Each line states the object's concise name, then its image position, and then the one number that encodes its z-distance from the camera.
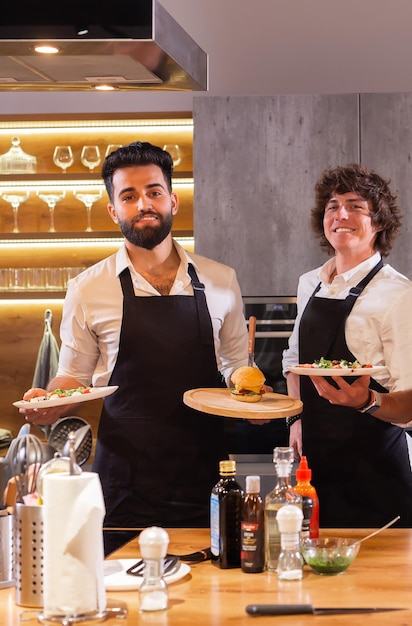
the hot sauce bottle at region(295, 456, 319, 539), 1.91
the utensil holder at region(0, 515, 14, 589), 1.75
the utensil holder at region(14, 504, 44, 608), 1.62
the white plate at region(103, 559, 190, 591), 1.71
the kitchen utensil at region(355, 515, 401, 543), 1.91
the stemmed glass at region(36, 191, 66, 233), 4.58
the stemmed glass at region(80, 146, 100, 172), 4.54
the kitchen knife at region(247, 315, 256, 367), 2.65
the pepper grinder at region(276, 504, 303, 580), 1.74
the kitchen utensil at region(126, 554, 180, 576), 1.77
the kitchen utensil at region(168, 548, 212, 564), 1.90
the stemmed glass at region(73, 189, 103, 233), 4.55
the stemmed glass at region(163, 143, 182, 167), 4.50
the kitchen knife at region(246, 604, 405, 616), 1.55
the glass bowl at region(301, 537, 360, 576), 1.78
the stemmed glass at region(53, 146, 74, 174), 4.59
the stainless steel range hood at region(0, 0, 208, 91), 1.69
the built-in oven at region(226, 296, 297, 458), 4.17
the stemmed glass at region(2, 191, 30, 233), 4.59
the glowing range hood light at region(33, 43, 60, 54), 1.73
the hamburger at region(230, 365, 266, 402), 2.60
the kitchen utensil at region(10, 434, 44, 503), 1.66
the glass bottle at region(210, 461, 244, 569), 1.84
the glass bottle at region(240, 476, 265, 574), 1.80
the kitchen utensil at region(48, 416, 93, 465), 1.82
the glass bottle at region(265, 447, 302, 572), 1.81
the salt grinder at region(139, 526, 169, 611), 1.57
